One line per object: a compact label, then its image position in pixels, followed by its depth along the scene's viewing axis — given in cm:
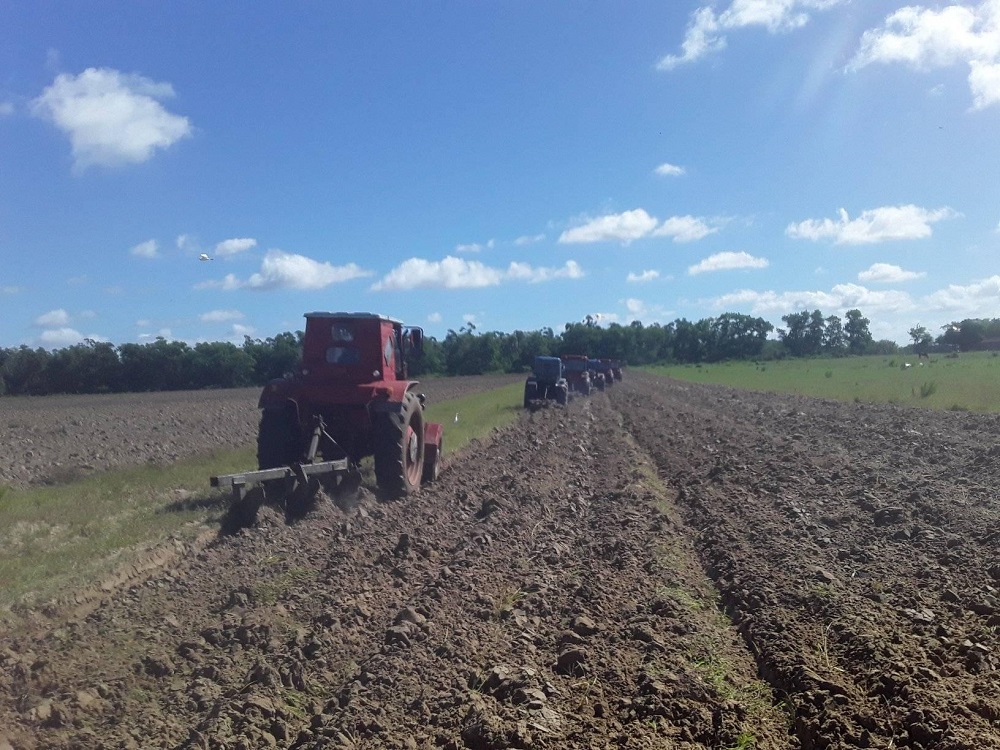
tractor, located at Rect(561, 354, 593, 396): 3759
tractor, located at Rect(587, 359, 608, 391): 4444
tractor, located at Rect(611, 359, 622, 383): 5243
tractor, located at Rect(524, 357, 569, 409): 3203
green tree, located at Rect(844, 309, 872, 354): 13675
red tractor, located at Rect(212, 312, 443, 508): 1052
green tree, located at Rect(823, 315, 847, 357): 13462
